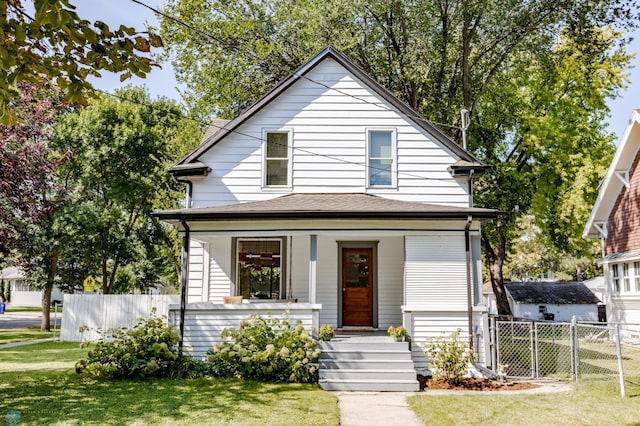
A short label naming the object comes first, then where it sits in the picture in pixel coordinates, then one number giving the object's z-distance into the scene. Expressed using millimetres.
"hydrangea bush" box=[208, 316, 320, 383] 10008
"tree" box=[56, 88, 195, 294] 22375
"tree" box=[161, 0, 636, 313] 19562
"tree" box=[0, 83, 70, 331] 11008
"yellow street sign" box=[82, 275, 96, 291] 19734
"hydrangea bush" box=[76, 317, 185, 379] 10172
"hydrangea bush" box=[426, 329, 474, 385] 10258
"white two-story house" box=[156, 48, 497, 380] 13219
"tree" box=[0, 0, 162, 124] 4734
